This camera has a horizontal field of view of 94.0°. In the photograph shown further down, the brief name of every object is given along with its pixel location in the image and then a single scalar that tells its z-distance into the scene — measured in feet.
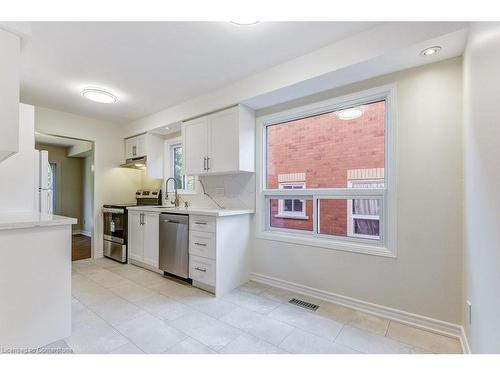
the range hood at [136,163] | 13.50
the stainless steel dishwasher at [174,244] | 9.36
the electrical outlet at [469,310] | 5.05
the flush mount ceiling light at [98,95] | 9.49
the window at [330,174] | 7.32
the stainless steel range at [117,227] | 12.22
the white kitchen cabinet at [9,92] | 4.43
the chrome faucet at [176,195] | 12.86
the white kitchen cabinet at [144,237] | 10.80
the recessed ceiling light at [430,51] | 5.73
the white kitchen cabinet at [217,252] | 8.43
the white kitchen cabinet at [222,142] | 9.28
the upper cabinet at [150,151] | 13.28
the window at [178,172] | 13.06
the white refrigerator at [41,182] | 9.29
